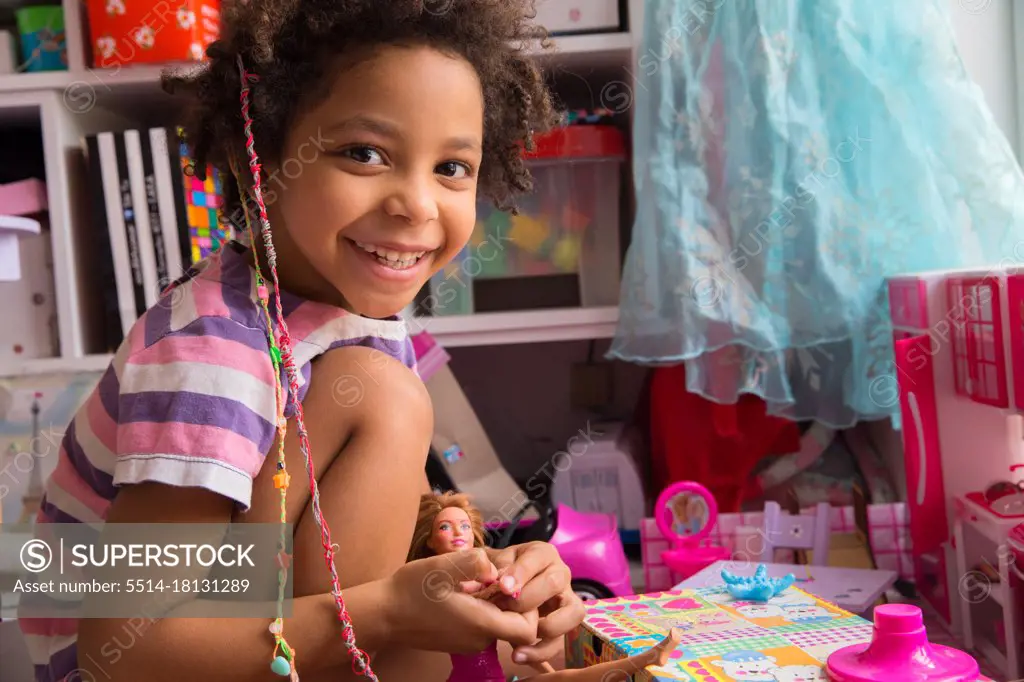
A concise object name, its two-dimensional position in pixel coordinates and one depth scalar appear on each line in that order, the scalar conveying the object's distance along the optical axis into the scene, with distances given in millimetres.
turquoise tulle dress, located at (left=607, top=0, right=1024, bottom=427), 1139
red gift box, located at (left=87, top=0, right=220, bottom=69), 1224
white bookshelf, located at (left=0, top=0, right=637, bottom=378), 1256
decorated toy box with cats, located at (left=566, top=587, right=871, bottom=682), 688
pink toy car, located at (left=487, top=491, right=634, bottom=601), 1111
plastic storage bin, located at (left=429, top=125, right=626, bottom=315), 1348
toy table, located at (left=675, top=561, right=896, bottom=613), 985
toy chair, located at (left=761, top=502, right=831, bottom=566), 1158
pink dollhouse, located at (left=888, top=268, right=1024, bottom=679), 943
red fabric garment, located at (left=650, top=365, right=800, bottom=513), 1297
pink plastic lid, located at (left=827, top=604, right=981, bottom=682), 638
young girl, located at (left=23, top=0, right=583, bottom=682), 538
